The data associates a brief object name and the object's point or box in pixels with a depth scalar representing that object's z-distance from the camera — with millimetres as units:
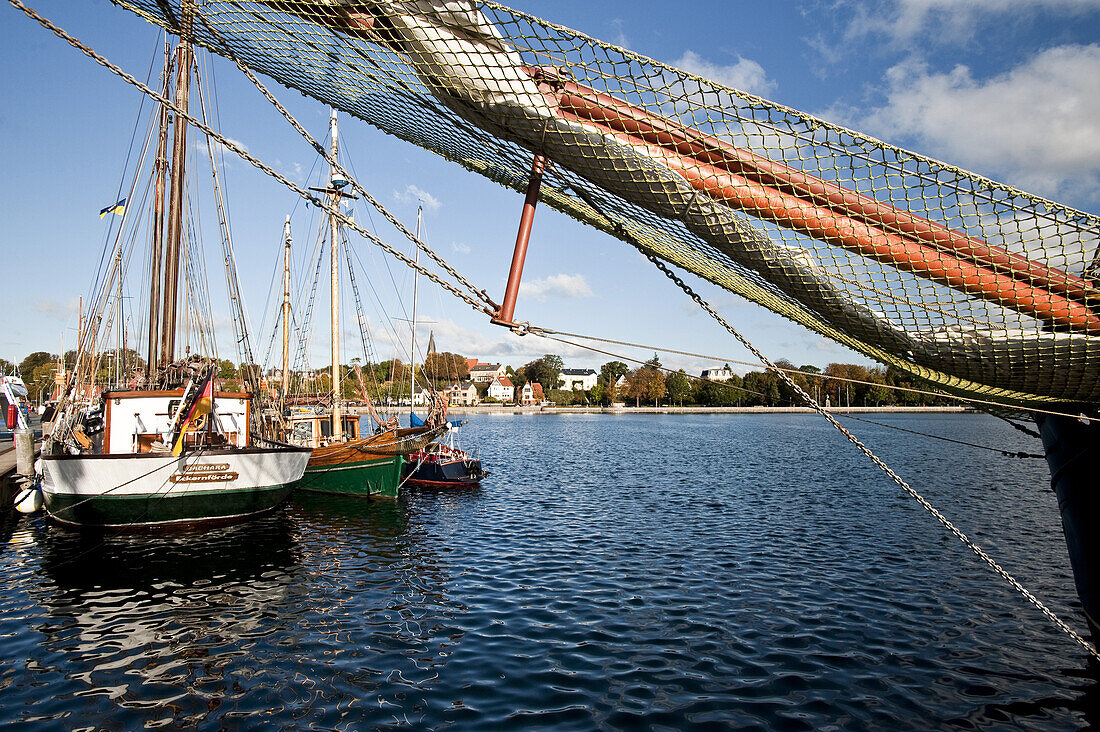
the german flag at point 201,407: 15156
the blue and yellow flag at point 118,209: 21922
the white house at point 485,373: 185188
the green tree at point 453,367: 166800
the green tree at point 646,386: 161375
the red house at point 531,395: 164625
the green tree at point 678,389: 162000
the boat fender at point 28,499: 18344
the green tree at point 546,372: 179500
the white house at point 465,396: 156875
